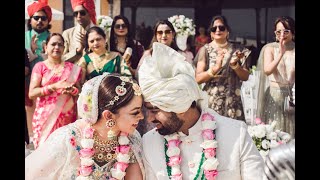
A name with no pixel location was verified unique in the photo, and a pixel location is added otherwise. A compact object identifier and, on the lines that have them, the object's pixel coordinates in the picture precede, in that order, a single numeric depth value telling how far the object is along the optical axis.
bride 2.53
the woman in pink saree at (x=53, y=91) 3.93
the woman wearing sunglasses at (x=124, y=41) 4.16
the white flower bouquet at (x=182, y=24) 4.34
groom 2.53
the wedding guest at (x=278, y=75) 4.10
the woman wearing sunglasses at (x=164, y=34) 3.92
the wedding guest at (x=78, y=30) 4.20
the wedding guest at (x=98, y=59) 3.97
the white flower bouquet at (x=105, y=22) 4.25
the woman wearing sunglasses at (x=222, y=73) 4.13
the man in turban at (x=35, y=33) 4.18
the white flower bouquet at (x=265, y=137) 3.53
